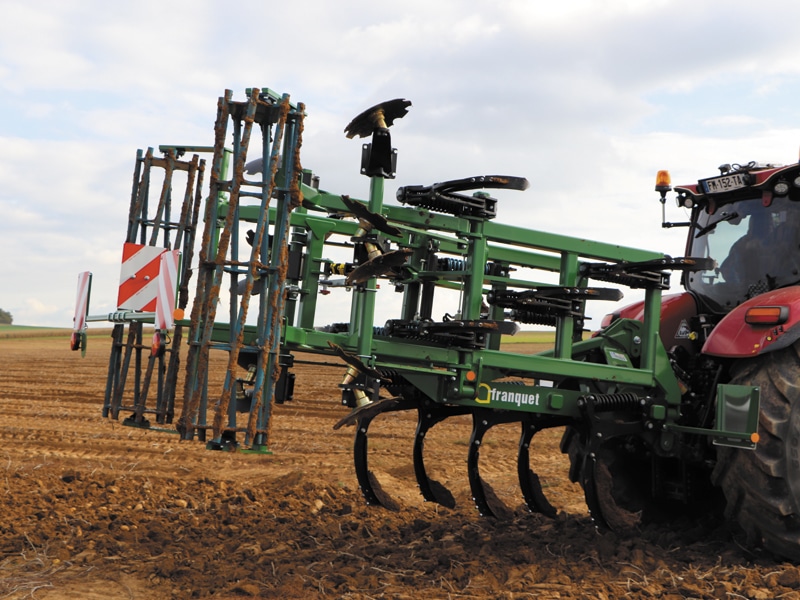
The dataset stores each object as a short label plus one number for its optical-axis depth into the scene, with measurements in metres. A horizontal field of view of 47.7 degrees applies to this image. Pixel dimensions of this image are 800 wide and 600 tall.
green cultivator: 4.81
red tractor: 4.97
